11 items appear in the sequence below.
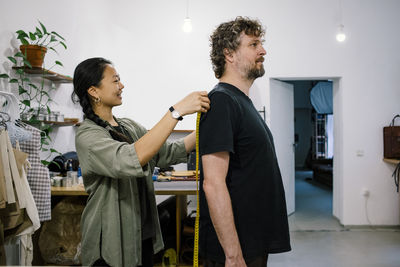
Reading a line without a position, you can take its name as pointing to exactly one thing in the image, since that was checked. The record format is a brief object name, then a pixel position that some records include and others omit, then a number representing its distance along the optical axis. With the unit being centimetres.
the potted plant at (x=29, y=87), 301
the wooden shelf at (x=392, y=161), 455
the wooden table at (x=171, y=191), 286
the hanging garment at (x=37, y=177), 243
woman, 133
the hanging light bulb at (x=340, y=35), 466
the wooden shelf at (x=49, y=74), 319
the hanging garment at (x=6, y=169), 194
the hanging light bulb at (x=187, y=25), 466
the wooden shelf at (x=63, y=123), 354
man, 126
